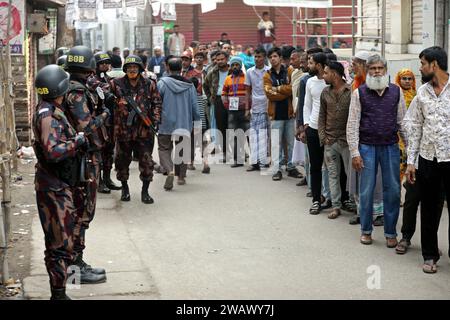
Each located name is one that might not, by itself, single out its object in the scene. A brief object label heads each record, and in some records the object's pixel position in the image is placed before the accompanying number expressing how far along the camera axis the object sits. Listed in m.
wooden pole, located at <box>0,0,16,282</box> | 7.01
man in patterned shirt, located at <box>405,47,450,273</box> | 7.29
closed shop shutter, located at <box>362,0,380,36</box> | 19.42
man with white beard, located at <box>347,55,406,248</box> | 8.27
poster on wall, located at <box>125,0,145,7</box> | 18.92
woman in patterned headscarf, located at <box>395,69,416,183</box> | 9.45
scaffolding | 11.90
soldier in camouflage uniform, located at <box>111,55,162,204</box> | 10.85
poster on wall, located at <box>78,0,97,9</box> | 19.47
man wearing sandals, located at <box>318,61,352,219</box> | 9.33
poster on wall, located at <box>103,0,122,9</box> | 19.33
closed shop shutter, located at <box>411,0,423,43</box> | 16.34
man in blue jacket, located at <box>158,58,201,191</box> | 11.98
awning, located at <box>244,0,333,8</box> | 15.13
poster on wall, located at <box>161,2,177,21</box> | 22.52
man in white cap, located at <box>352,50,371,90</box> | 9.22
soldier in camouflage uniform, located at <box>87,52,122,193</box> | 10.96
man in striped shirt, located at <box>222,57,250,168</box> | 13.46
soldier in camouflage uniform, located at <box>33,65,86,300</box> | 6.24
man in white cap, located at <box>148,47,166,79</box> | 23.75
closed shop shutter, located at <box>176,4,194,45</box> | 33.84
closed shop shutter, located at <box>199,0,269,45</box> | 34.03
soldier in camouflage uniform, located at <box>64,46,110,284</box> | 6.79
